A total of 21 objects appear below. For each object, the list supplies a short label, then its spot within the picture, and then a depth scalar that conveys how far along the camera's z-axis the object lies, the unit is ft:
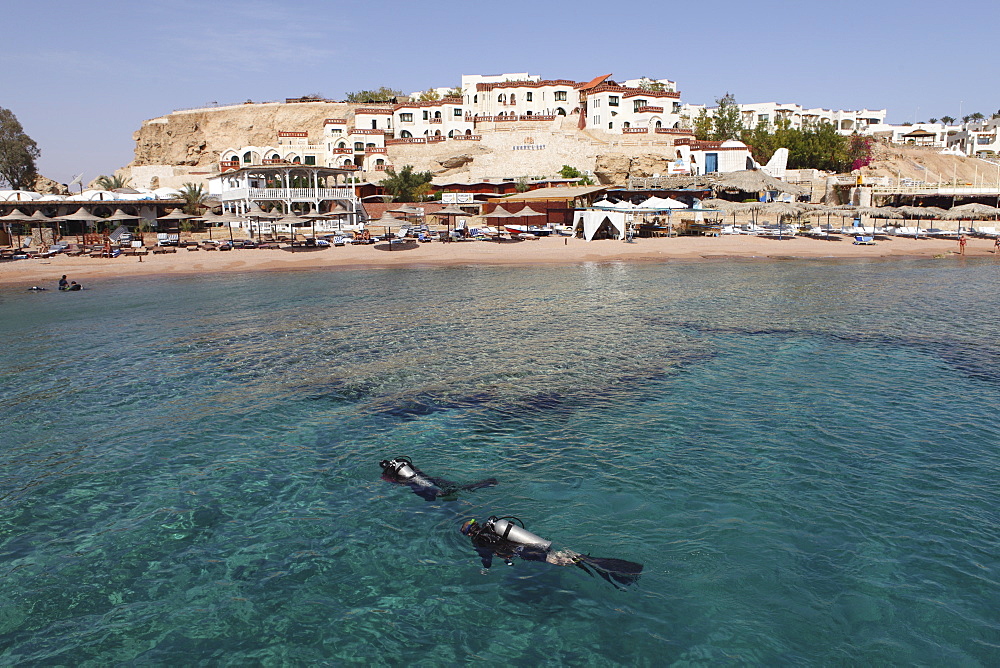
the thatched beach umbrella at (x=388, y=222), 136.77
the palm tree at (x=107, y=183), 219.82
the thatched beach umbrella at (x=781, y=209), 139.70
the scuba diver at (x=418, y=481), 30.83
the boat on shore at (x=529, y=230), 155.94
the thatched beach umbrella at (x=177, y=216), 143.74
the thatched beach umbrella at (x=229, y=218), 152.99
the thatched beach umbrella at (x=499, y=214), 147.64
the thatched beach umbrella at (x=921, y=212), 140.50
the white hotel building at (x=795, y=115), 310.24
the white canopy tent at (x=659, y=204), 142.51
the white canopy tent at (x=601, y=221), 145.07
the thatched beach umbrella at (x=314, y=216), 137.02
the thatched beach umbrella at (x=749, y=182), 157.48
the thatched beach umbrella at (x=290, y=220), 135.54
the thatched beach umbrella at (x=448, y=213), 141.06
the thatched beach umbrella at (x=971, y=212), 139.23
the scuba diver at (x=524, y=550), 24.58
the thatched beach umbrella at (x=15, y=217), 147.78
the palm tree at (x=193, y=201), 185.16
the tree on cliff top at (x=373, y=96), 349.55
